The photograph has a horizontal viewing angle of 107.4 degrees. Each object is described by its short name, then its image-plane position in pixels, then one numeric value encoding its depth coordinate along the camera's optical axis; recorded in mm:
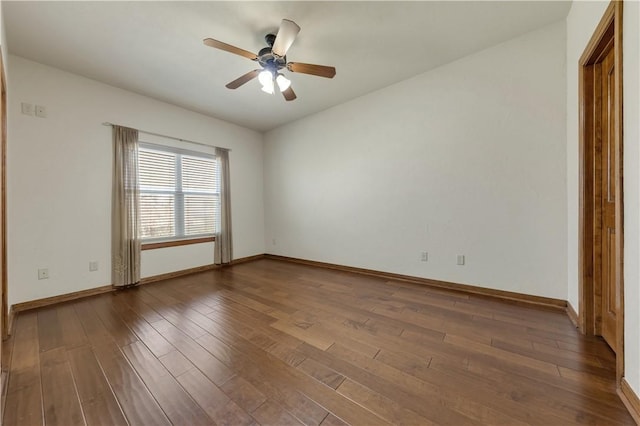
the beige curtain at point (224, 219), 4266
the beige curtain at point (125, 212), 3102
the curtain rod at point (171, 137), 3067
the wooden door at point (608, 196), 1583
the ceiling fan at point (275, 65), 1935
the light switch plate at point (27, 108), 2523
